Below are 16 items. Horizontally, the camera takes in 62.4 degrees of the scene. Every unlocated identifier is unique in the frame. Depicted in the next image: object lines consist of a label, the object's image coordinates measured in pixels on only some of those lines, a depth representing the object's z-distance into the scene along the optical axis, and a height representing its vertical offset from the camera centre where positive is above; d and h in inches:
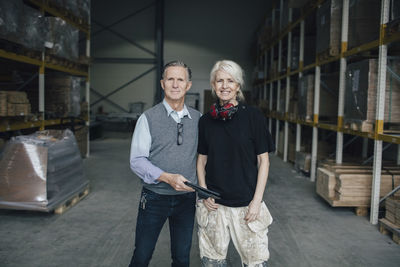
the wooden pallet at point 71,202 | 190.2 -52.7
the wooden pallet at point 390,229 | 154.5 -49.3
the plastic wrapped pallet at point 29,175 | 176.1 -31.8
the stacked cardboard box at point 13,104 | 214.5 +8.2
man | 84.1 -8.6
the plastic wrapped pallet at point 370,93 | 191.2 +19.9
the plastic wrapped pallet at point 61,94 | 333.1 +23.4
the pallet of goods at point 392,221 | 155.9 -46.7
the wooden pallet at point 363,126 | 196.7 +0.0
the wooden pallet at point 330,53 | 244.1 +54.3
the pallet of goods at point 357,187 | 192.4 -35.5
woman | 86.0 -12.3
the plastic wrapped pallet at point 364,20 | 217.5 +70.6
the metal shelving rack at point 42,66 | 230.9 +42.9
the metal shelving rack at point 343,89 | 174.2 +24.6
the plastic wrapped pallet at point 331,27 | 243.1 +73.8
